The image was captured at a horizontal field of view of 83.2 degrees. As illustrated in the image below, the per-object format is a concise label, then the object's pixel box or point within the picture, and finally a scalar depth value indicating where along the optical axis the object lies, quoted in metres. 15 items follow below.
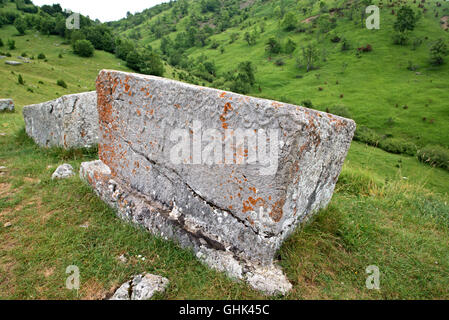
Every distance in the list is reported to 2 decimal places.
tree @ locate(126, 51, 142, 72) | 49.81
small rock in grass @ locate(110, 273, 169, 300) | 2.35
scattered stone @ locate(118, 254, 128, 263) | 2.78
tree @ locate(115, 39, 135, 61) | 51.22
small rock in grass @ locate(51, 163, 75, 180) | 4.58
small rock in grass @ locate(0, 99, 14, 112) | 11.52
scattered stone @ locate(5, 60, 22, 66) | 27.70
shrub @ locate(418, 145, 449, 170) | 28.78
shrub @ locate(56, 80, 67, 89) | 25.11
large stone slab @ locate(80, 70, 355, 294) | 2.44
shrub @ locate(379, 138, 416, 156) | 34.22
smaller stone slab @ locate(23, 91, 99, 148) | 5.93
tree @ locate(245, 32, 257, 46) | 91.94
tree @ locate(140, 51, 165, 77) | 51.04
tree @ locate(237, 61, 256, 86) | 63.44
